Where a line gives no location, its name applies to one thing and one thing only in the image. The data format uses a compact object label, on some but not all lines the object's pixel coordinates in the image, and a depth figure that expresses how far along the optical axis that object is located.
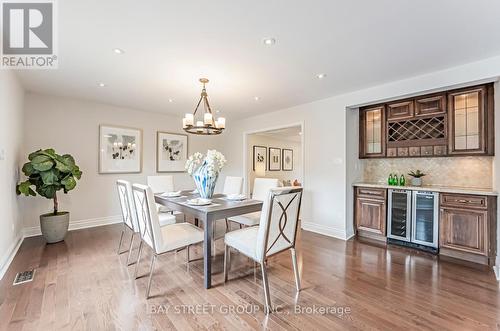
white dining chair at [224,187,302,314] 1.95
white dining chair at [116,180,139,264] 2.60
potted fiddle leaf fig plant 3.21
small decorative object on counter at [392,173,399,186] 3.69
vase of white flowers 2.89
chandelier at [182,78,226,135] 2.93
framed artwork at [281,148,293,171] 8.38
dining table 2.24
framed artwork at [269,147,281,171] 7.85
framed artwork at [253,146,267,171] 7.32
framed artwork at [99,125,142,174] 4.51
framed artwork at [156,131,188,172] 5.28
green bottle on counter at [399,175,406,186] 3.63
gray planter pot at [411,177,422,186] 3.55
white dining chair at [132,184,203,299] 2.11
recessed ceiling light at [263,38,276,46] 2.20
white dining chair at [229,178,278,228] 3.12
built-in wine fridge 3.12
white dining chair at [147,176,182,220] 4.01
